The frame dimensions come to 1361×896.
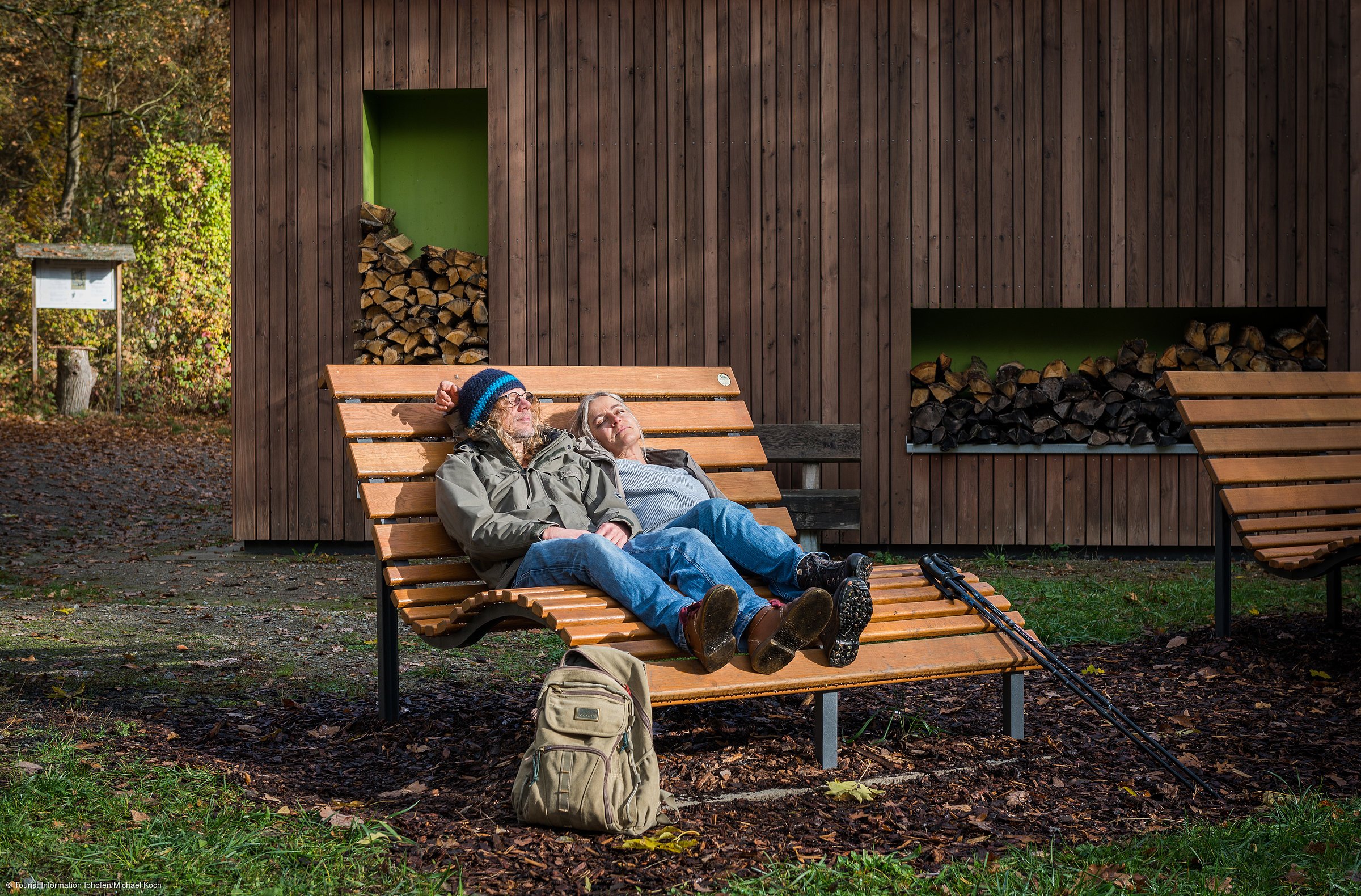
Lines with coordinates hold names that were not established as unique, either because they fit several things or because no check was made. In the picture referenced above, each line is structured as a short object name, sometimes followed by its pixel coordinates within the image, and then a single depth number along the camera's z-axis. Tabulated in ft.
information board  50.34
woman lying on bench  10.86
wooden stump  56.44
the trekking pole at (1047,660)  10.77
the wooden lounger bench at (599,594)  10.87
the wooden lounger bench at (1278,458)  16.76
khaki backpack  9.59
